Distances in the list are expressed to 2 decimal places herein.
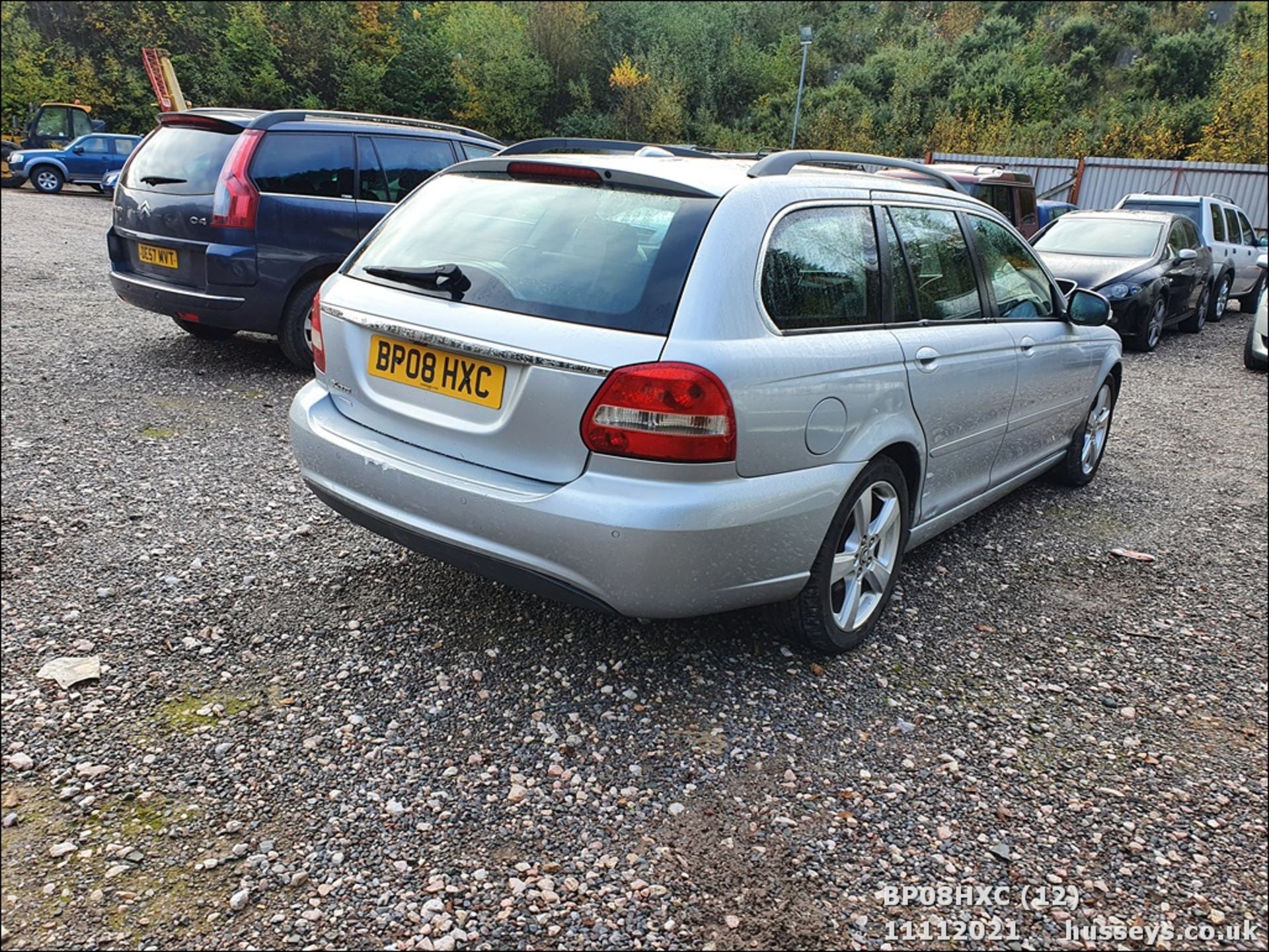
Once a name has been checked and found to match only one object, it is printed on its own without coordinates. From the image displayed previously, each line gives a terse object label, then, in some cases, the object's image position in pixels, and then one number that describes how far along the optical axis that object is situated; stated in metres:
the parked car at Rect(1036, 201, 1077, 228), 15.43
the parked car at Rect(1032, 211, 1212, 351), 10.25
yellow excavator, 23.31
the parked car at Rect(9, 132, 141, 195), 22.73
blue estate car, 6.10
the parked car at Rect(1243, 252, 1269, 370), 9.58
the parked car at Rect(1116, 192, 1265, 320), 13.21
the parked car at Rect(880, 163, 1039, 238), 11.44
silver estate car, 2.59
